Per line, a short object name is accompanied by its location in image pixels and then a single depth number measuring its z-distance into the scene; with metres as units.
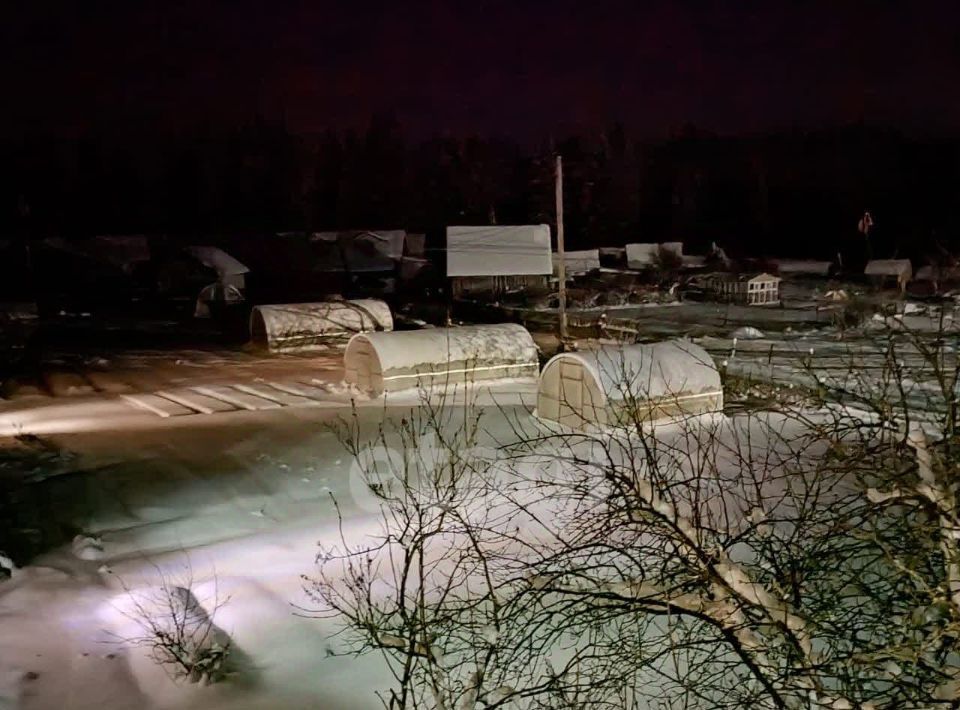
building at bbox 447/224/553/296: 36.16
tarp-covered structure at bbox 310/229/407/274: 50.00
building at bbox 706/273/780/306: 38.00
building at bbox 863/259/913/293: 40.38
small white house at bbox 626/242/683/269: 54.31
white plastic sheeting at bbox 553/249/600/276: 49.50
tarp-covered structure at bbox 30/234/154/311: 44.75
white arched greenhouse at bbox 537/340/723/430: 14.20
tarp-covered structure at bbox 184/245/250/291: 43.00
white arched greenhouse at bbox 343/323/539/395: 18.39
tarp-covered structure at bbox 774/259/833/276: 49.25
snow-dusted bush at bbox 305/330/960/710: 4.04
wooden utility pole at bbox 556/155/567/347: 24.14
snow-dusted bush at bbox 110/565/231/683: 7.51
